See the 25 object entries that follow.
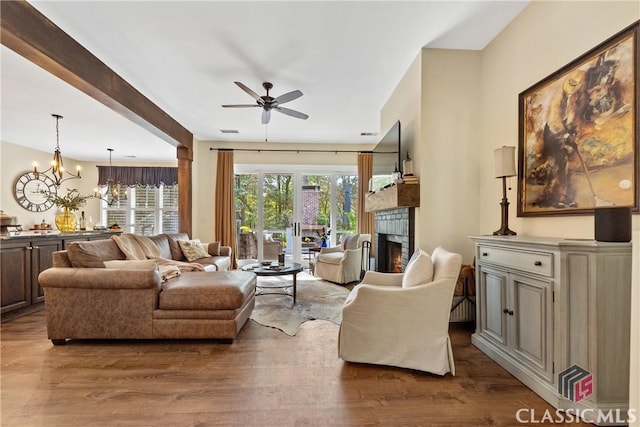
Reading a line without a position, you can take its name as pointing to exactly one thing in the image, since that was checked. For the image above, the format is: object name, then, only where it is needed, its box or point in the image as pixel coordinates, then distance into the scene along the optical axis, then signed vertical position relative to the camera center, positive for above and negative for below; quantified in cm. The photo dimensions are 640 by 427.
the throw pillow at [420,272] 231 -45
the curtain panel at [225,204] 641 +17
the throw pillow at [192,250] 494 -61
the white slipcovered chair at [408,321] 219 -80
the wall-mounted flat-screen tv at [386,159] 365 +71
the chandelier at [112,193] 721 +48
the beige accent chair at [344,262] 512 -85
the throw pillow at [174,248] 493 -58
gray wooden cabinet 166 -61
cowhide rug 330 -117
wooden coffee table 376 -73
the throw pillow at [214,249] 547 -66
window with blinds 813 +6
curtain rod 665 +136
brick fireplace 343 -32
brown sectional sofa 268 -83
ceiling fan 337 +129
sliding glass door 677 +6
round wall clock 643 +47
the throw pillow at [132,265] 283 -49
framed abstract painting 178 +54
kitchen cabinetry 341 -64
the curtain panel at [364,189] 651 +51
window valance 796 +97
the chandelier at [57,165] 429 +67
